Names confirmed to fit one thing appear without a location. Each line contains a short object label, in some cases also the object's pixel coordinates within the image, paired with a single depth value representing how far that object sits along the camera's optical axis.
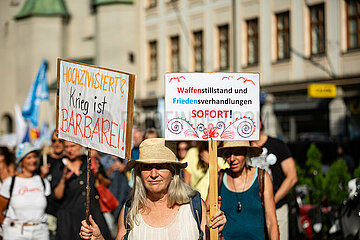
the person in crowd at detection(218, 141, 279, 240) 5.34
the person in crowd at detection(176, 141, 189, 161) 9.12
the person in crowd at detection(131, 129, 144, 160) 11.00
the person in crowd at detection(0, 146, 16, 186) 9.52
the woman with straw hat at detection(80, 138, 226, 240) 4.36
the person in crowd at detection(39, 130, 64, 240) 7.06
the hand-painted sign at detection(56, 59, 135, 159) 4.63
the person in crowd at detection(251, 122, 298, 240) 6.92
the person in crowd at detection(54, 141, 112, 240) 6.62
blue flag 17.02
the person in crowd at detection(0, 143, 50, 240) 7.01
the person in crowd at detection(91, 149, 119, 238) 7.98
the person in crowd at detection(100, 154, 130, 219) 9.37
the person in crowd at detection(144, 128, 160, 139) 9.65
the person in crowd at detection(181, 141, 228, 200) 7.14
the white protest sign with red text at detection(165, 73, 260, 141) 5.00
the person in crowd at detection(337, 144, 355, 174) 16.70
